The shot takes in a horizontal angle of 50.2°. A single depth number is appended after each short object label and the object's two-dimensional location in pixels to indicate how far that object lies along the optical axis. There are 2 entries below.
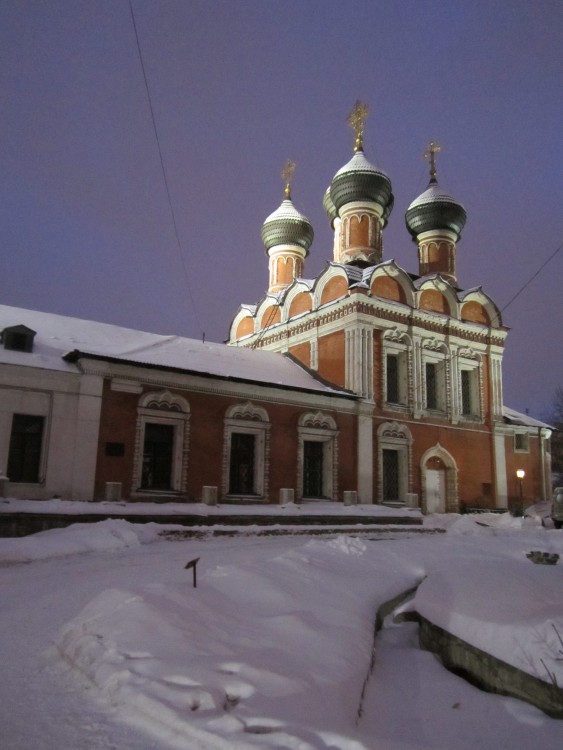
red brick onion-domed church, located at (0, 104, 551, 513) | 13.68
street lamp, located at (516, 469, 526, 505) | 22.41
